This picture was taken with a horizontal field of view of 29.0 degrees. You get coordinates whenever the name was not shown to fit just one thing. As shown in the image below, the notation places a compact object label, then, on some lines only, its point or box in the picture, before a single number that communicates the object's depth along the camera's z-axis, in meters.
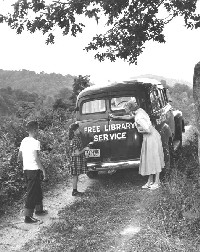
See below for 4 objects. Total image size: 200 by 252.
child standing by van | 7.91
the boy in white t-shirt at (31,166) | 6.47
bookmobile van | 8.16
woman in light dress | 7.68
